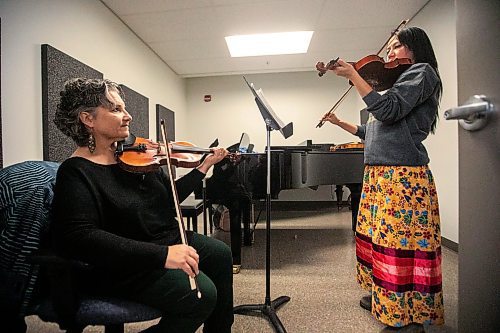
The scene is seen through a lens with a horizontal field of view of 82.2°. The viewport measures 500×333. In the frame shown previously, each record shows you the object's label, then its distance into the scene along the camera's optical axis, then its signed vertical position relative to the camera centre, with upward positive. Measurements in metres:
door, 0.41 -0.03
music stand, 1.37 -0.49
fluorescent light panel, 3.50 +1.54
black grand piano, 2.03 -0.07
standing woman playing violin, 1.22 -0.18
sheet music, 1.35 +0.24
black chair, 0.79 -0.33
